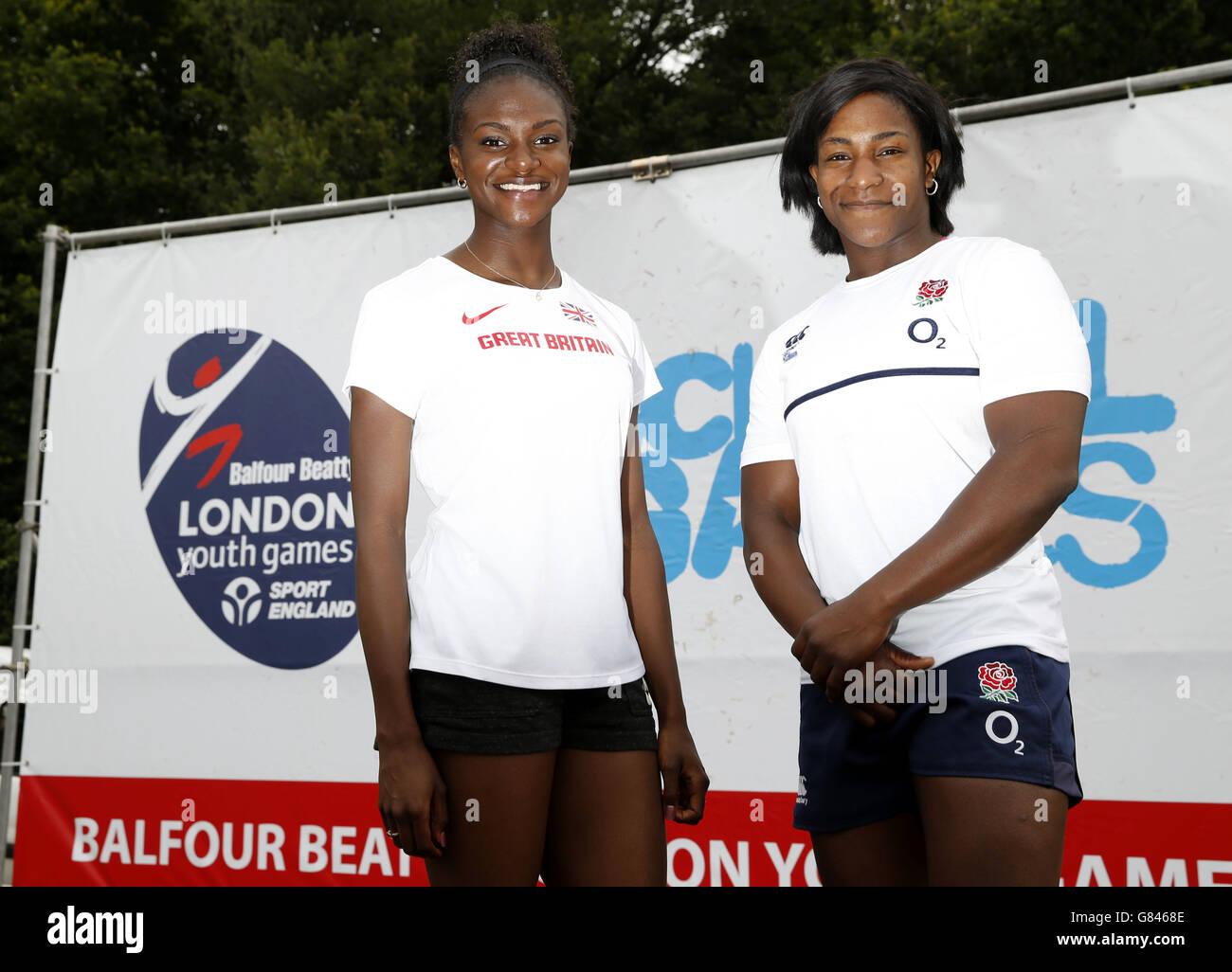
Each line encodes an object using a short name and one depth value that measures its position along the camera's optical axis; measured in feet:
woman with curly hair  6.03
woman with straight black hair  5.31
